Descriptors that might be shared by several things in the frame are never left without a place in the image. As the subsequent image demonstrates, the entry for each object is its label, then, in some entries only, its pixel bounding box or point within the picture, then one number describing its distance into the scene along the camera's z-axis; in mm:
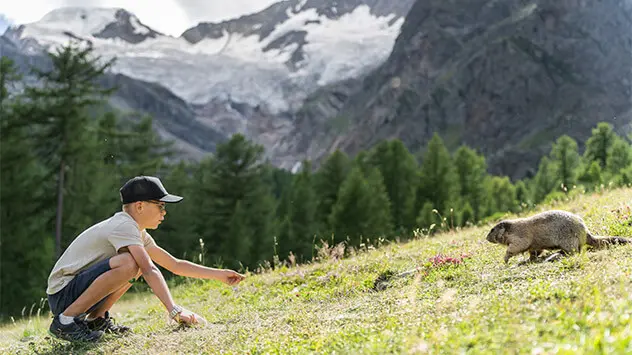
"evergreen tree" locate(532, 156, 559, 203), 53222
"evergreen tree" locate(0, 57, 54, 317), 28969
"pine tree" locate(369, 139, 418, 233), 44500
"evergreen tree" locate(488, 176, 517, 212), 52931
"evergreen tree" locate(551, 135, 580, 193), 51200
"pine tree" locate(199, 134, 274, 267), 39594
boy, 5422
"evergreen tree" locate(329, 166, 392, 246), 32594
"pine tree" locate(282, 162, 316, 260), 36531
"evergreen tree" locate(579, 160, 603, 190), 42453
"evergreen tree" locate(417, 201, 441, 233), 35191
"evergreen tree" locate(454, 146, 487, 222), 47406
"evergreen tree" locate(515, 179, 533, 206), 57700
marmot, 6012
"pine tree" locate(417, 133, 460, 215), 42469
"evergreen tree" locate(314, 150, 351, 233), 43844
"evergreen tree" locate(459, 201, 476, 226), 36234
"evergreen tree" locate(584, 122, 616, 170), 52469
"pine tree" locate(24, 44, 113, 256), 28672
